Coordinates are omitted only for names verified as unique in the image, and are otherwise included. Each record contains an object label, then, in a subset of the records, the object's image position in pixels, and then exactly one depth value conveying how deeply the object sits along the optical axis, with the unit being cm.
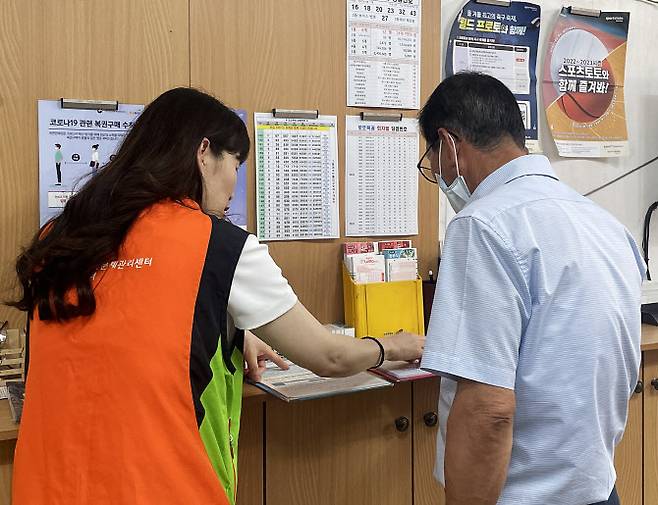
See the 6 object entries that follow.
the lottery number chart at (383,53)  219
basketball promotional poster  268
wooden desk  176
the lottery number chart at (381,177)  221
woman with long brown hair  111
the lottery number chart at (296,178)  209
